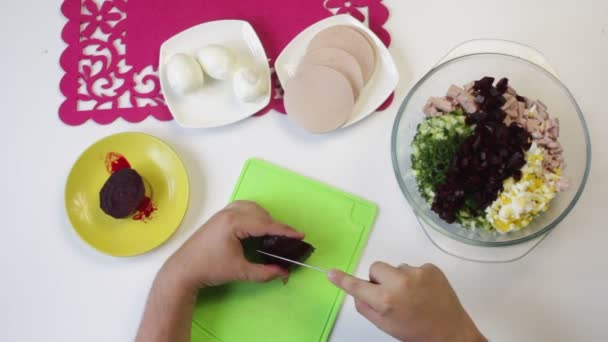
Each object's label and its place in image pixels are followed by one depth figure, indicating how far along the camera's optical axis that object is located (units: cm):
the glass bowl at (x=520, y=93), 85
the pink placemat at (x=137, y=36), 102
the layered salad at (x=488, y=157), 78
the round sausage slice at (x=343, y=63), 93
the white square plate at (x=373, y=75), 96
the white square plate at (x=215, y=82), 99
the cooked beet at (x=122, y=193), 91
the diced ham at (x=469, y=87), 87
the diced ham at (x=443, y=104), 87
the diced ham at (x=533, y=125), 83
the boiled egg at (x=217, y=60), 95
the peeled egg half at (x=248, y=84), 94
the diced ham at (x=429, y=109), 88
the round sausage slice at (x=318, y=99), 92
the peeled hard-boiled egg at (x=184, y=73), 95
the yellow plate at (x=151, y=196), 96
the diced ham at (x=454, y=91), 87
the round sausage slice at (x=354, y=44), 95
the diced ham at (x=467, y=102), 84
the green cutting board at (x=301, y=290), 92
